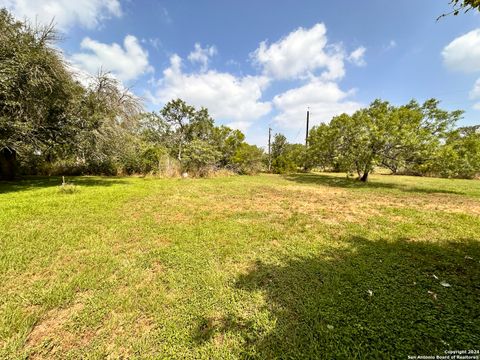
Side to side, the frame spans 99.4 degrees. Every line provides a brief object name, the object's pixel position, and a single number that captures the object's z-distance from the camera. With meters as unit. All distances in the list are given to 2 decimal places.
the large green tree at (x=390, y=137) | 9.80
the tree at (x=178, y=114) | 17.91
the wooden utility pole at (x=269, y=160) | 21.68
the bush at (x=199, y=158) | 14.17
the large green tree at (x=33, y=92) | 6.50
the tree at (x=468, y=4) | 1.99
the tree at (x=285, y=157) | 18.46
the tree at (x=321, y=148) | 13.95
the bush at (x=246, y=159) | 17.34
